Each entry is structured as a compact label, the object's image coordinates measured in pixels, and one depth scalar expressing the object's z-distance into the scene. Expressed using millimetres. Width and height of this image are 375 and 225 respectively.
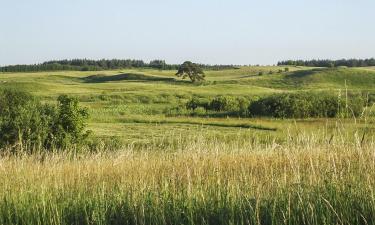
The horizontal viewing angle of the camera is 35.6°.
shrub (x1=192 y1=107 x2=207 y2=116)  51531
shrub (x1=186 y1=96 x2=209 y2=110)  59406
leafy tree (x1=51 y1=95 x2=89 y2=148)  17281
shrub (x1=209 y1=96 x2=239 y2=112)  56188
